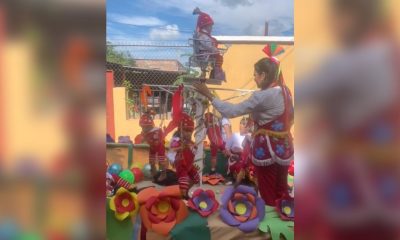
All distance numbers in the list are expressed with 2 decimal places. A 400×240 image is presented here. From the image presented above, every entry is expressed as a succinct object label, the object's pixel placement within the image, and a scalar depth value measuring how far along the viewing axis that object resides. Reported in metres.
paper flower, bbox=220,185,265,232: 1.73
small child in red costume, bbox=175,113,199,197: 1.92
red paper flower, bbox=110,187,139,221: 1.71
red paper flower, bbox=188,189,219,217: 1.75
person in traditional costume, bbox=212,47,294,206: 1.84
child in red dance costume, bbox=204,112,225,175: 2.36
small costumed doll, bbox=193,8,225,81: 2.08
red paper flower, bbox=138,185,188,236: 1.71
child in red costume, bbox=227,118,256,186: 1.94
